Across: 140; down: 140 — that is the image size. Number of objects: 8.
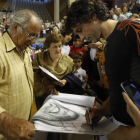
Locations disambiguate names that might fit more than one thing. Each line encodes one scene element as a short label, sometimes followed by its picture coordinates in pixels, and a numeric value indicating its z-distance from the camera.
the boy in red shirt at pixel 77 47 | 3.43
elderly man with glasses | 1.31
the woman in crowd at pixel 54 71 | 2.01
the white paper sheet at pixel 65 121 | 0.96
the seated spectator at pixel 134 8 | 7.98
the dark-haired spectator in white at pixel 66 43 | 3.48
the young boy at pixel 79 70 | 2.70
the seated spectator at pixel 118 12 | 7.31
